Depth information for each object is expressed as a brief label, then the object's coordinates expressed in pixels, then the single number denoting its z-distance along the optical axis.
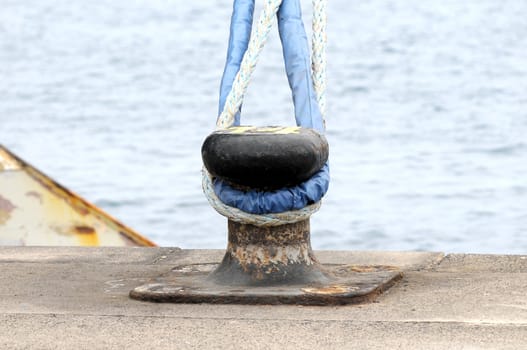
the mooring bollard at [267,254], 8.49
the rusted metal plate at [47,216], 14.80
